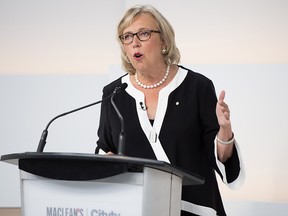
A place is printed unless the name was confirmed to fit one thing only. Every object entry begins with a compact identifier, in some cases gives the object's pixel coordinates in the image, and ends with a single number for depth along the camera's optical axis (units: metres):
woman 5.61
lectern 5.18
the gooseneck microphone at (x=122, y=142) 5.33
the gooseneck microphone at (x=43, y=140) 5.42
